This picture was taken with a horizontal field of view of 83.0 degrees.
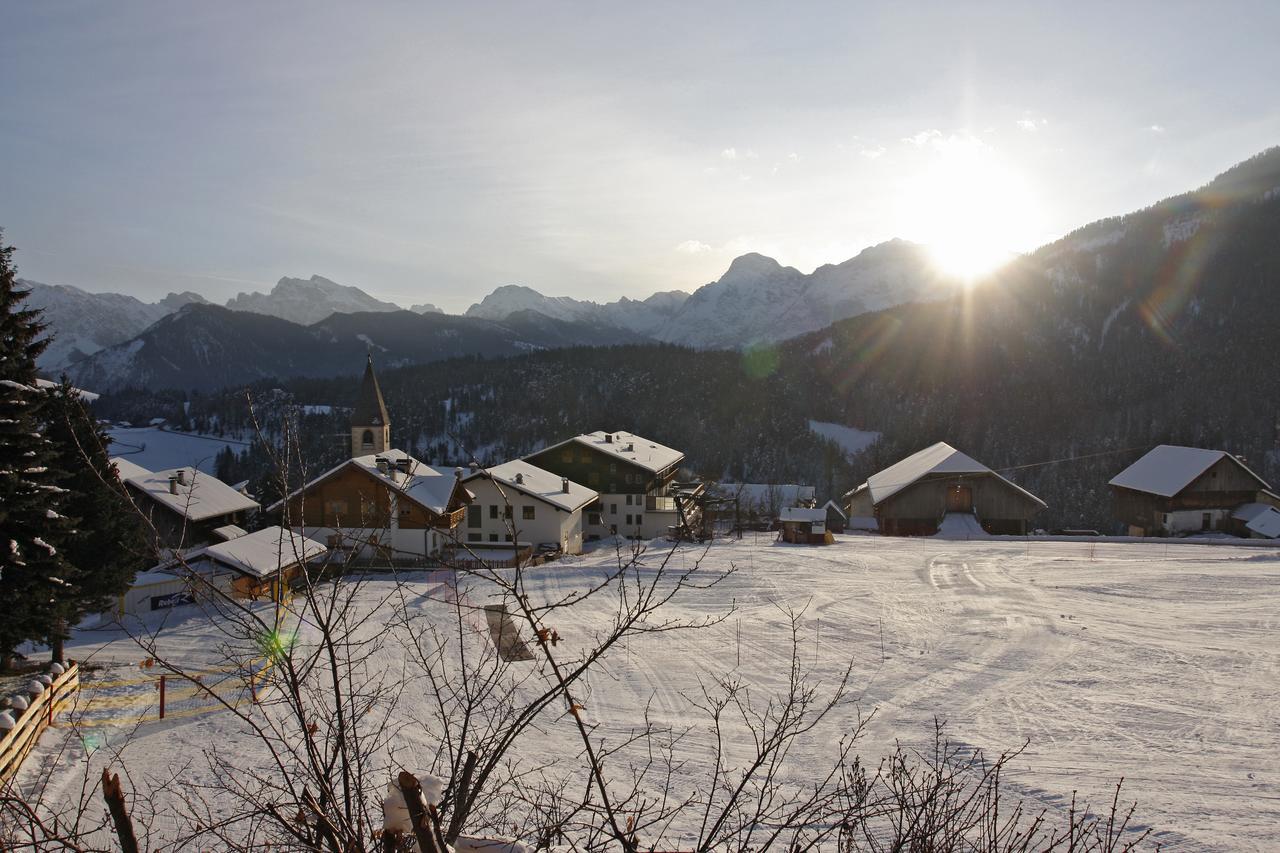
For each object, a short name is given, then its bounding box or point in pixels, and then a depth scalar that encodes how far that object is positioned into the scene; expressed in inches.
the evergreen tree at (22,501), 563.2
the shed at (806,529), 1421.0
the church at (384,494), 1294.3
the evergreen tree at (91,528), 692.1
